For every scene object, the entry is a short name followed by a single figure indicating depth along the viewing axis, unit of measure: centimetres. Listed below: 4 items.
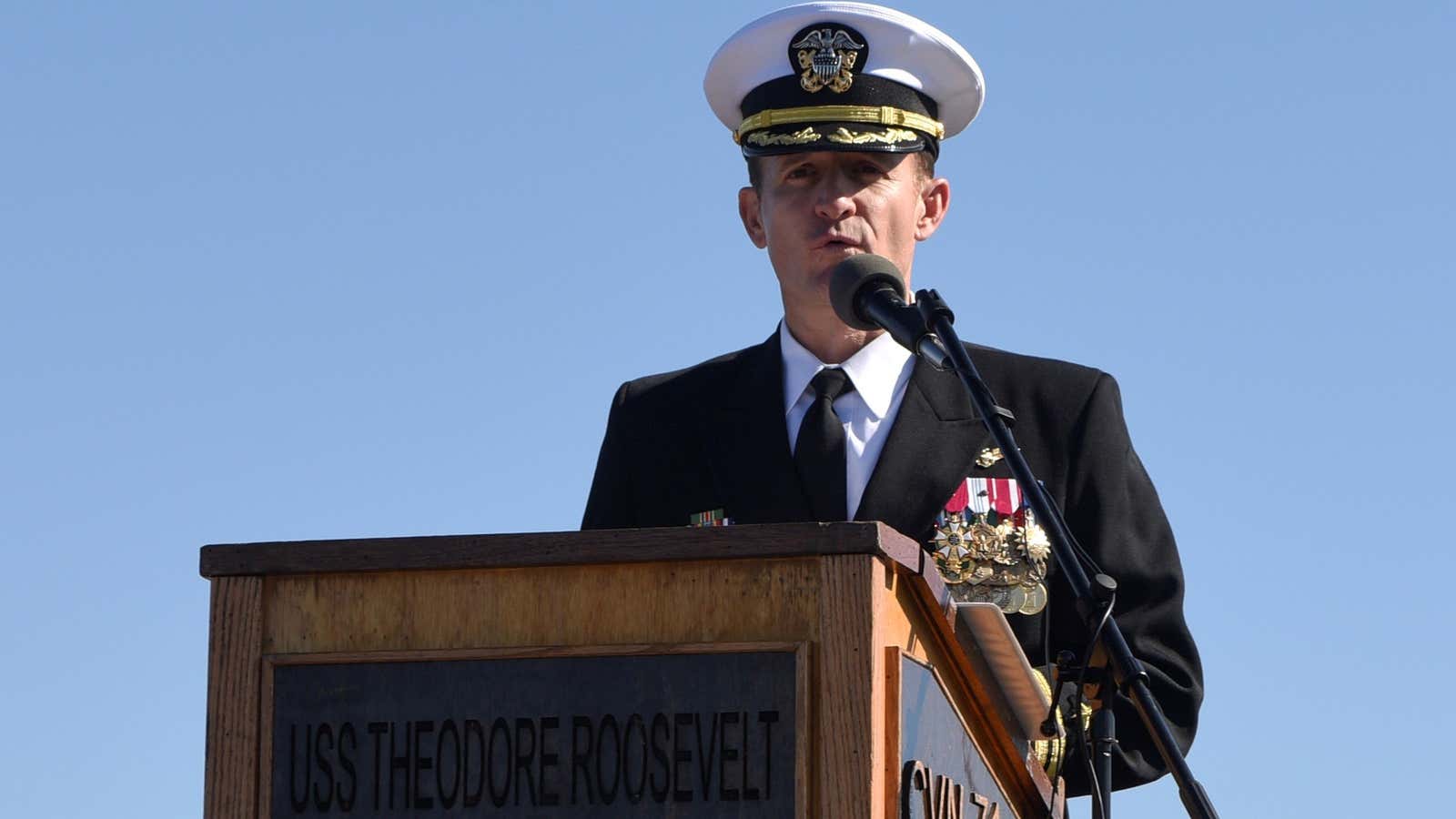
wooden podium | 537
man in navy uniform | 935
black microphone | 757
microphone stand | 639
